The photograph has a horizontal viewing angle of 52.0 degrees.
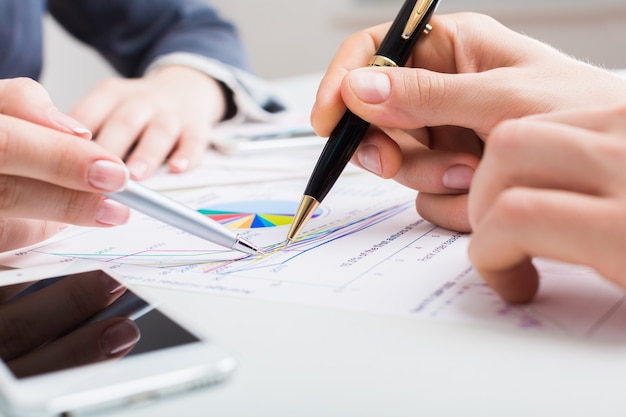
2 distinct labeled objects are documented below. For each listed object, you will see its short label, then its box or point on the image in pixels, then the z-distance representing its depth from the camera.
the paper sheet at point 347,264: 0.29
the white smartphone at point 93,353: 0.22
